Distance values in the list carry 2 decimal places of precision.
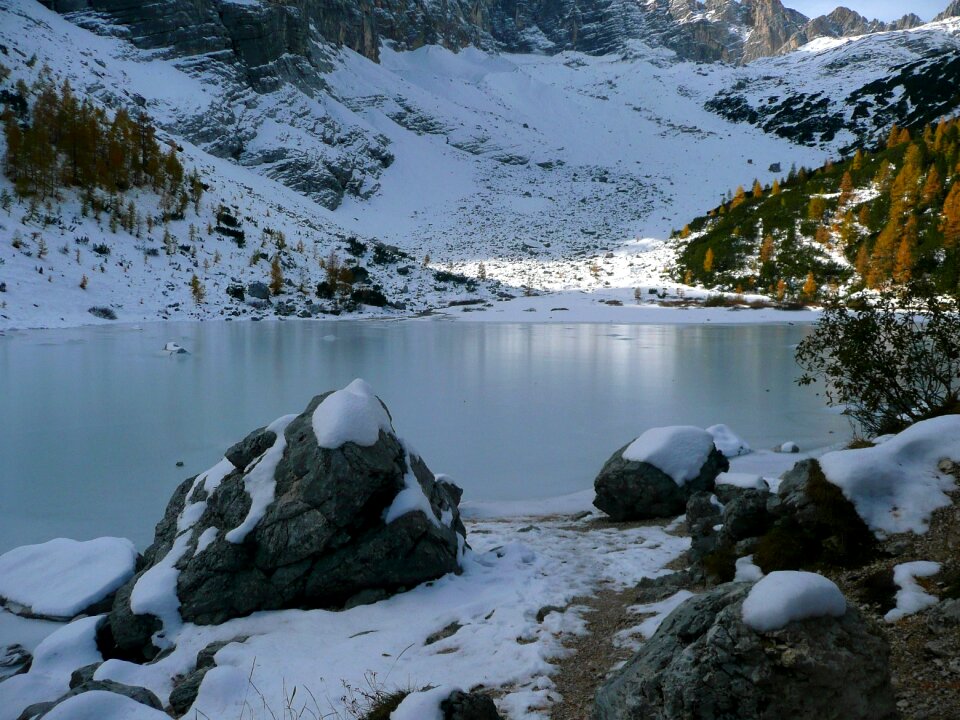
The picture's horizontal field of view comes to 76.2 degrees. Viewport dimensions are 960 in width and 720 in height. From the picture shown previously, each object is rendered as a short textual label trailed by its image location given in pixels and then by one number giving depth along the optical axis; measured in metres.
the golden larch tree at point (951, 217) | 49.73
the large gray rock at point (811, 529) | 4.27
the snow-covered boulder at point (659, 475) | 7.99
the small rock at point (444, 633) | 4.83
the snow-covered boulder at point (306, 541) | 5.64
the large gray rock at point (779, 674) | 2.35
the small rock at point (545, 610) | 4.93
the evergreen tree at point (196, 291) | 41.28
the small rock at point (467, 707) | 2.90
